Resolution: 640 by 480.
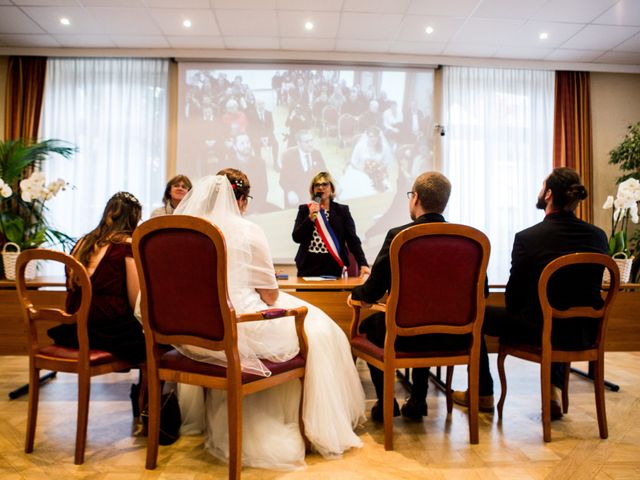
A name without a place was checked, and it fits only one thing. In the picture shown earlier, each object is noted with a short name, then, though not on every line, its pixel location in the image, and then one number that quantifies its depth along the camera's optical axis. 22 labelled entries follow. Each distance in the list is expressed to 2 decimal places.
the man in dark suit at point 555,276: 2.38
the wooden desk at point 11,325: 3.27
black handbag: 2.28
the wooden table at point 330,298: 3.05
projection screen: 5.88
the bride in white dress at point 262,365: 2.05
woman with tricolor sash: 3.93
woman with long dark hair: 2.20
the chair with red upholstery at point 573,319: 2.25
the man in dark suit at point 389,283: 2.27
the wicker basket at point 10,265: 3.40
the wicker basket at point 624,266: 3.69
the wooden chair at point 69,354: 2.04
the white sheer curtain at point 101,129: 5.85
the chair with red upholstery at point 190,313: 1.81
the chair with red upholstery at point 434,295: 2.12
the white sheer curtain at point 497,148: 6.09
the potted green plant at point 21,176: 3.88
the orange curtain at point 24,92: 5.82
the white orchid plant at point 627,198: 3.74
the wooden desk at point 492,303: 3.03
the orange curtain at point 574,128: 6.13
